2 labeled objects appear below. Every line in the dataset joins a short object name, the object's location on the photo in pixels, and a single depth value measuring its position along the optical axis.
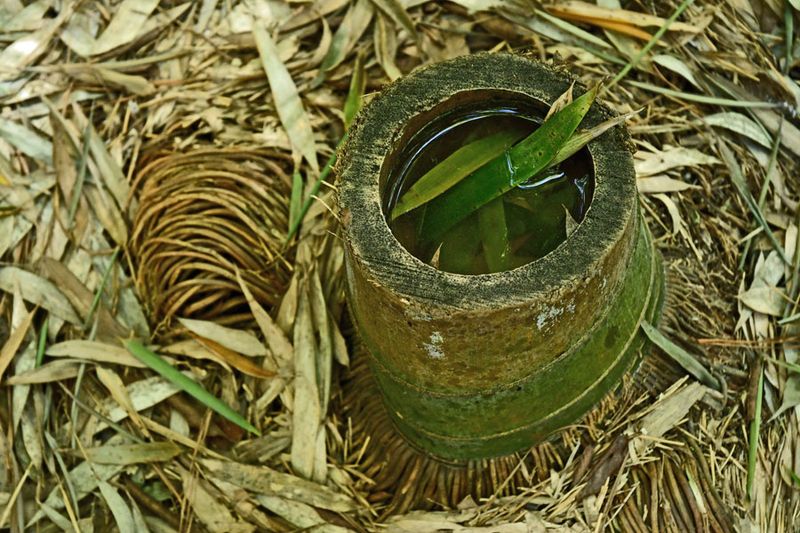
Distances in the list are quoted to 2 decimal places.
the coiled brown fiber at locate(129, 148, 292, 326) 1.01
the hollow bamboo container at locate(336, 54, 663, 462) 0.82
